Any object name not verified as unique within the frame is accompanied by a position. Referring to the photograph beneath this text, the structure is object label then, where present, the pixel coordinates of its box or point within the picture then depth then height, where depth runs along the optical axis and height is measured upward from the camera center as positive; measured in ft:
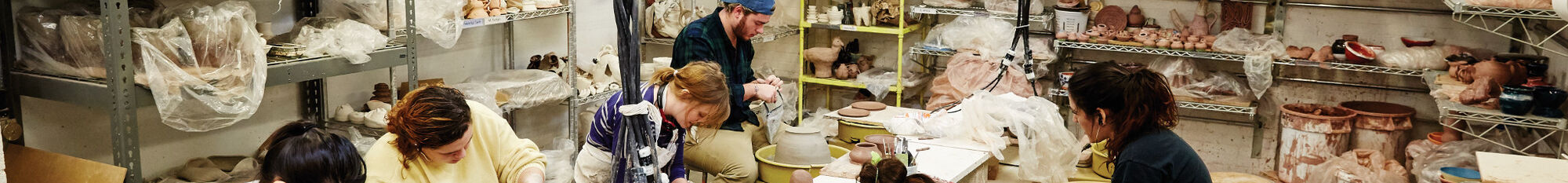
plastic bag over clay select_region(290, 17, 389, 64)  12.09 -0.86
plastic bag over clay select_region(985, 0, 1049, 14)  18.17 -0.61
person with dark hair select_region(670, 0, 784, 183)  13.15 -1.06
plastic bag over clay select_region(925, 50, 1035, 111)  18.03 -1.63
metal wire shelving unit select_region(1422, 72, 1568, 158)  14.25 -1.91
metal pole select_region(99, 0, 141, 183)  10.15 -1.15
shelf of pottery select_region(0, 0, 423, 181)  10.54 -1.02
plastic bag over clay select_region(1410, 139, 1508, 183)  14.98 -2.23
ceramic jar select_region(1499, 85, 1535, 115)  14.26 -1.41
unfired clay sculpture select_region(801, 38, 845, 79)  19.29 -1.49
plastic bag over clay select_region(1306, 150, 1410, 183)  16.26 -2.56
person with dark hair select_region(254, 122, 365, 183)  7.11 -1.17
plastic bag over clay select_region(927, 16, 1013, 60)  18.12 -1.05
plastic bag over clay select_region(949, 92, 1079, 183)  13.14 -1.75
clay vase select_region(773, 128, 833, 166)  12.28 -1.80
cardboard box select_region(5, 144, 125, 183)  10.44 -1.85
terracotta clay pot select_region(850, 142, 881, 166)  12.21 -1.86
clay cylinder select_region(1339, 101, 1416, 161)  17.01 -2.12
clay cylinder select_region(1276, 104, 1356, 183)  16.98 -2.23
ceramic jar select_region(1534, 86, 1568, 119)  14.28 -1.42
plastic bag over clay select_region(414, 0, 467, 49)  13.43 -0.74
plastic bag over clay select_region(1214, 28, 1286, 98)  16.99 -1.10
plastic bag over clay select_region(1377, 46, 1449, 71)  16.17 -1.10
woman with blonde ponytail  8.56 -1.06
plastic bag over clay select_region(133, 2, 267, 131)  10.73 -1.08
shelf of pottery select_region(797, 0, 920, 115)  18.76 -1.11
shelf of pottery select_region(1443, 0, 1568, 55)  13.03 -0.38
